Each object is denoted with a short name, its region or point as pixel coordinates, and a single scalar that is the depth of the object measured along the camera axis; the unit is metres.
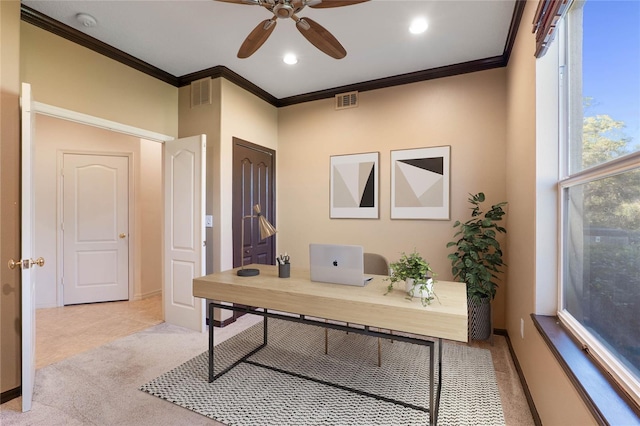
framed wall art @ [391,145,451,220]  3.34
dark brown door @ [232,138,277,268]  3.59
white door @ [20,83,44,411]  1.90
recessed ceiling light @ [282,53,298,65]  3.07
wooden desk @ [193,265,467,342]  1.49
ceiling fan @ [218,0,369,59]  1.77
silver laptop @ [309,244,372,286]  1.94
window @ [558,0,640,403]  1.07
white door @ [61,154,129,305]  4.16
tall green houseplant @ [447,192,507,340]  2.84
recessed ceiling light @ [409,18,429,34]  2.49
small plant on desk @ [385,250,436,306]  1.65
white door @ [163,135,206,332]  3.19
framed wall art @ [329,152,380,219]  3.70
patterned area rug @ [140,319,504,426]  1.88
